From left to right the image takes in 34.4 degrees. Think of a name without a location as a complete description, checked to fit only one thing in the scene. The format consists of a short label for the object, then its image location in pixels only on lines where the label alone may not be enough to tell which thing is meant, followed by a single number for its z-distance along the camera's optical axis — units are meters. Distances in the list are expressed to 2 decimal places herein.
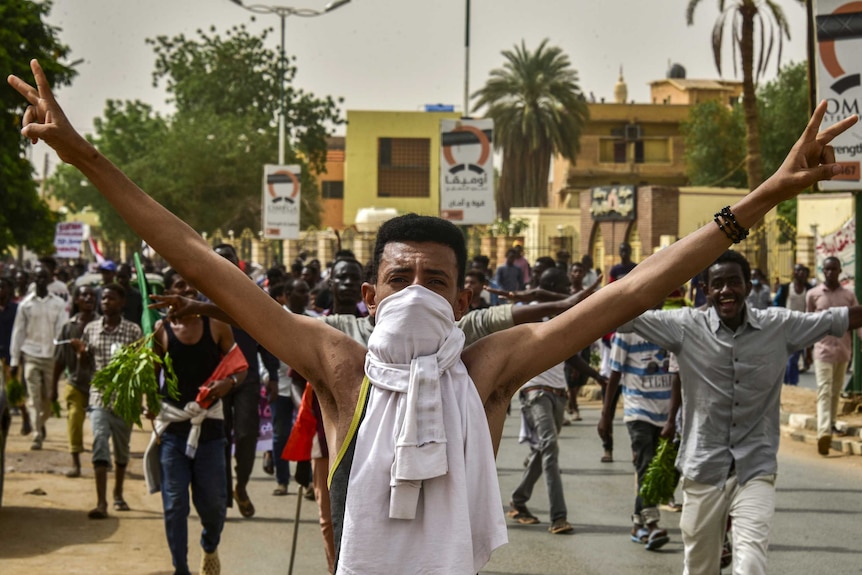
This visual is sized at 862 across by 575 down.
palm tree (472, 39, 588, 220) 61.53
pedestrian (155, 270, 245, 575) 8.21
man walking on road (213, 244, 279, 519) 11.05
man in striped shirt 10.01
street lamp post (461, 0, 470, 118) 27.86
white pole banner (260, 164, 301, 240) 29.92
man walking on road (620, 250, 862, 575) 6.72
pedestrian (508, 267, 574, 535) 10.21
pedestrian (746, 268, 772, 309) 21.25
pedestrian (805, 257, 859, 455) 14.22
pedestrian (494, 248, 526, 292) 23.81
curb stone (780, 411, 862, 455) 14.38
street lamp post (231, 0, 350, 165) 35.47
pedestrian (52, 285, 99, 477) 12.46
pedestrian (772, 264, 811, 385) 21.39
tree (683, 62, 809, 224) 62.59
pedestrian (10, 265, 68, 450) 15.34
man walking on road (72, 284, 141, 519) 10.85
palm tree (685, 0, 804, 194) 28.98
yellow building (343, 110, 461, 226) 76.56
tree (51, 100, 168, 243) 64.81
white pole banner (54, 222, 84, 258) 37.34
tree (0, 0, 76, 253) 29.70
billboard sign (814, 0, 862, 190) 15.12
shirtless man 3.30
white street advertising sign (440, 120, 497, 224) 21.78
